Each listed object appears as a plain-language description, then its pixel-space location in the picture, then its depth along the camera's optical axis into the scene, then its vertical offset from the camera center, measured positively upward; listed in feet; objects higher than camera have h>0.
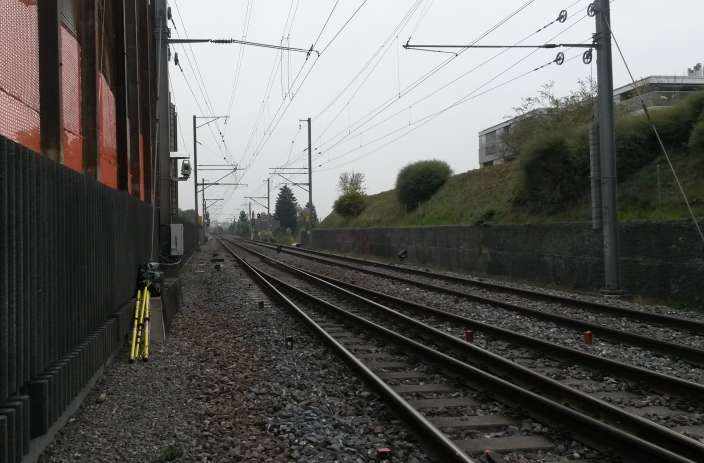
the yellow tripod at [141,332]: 28.81 -4.10
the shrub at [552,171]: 69.82 +7.75
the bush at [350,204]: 176.24 +10.67
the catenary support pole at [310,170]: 168.25 +19.93
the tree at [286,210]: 386.11 +20.75
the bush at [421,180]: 124.06 +12.04
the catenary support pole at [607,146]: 50.90 +7.65
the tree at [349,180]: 286.21 +29.73
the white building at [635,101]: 85.61 +29.44
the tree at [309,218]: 178.04 +8.37
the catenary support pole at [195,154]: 155.86 +23.09
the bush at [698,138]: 56.03 +8.70
